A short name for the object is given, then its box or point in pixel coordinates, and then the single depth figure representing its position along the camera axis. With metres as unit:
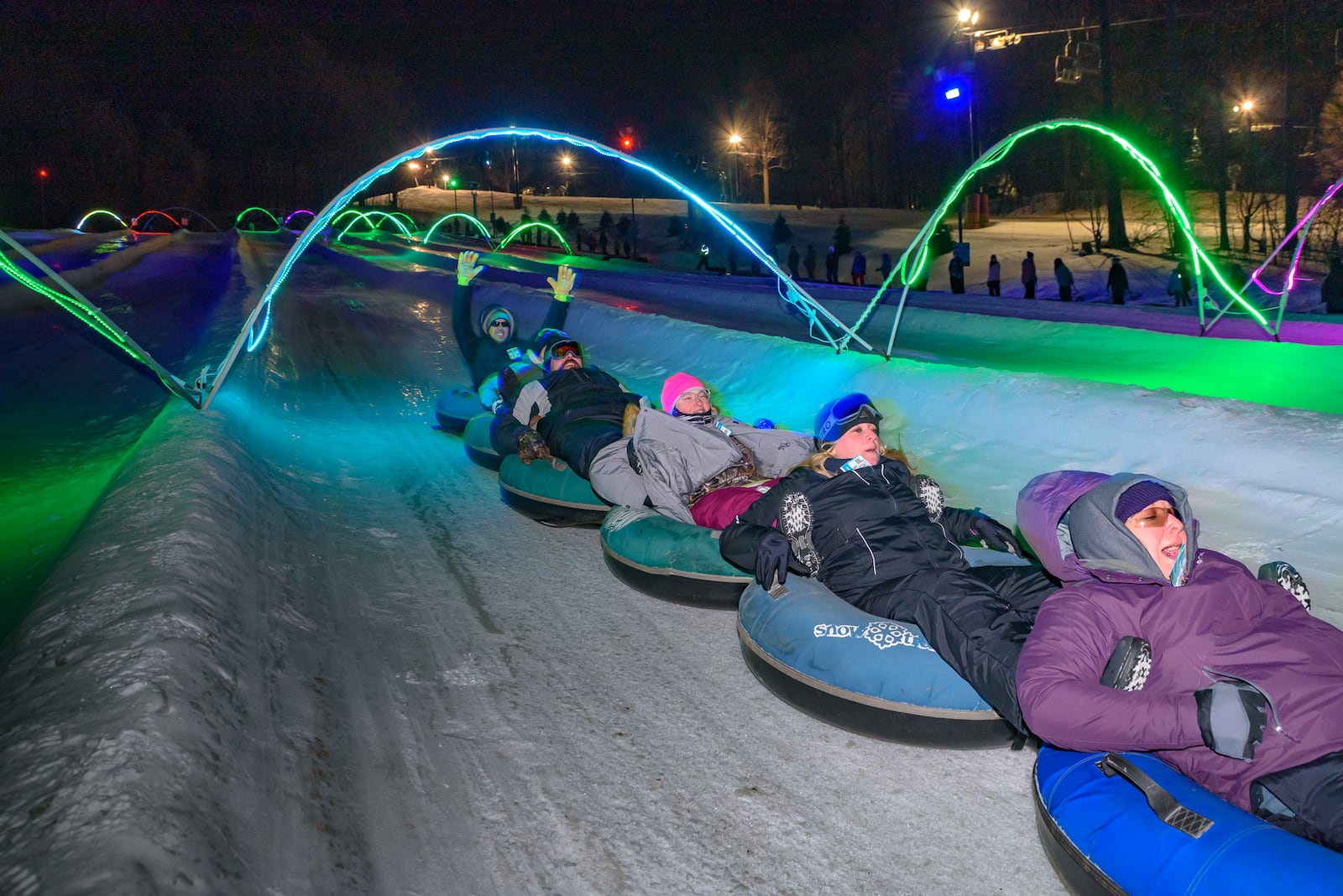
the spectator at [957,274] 22.17
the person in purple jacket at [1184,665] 2.40
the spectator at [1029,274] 20.70
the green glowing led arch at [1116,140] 8.23
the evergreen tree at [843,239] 30.78
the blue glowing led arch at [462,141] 8.52
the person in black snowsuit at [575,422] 5.88
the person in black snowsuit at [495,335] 10.27
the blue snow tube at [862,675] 3.47
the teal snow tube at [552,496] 6.41
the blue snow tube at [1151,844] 2.25
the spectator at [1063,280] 20.28
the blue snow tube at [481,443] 8.09
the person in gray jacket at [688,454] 5.56
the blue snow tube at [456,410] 9.49
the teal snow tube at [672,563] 4.90
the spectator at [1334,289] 14.88
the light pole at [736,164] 60.56
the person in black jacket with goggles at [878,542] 3.53
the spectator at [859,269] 26.12
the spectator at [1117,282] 20.31
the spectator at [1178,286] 18.78
